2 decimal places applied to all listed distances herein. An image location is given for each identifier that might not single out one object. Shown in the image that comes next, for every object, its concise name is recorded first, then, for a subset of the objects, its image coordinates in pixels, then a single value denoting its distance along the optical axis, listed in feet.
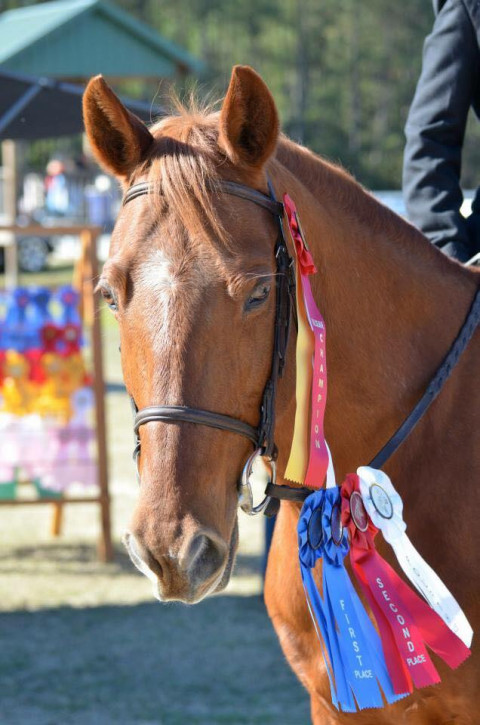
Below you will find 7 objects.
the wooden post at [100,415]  39.29
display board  39.19
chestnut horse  11.64
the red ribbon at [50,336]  39.47
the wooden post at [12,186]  92.48
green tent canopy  87.97
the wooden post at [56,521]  43.04
